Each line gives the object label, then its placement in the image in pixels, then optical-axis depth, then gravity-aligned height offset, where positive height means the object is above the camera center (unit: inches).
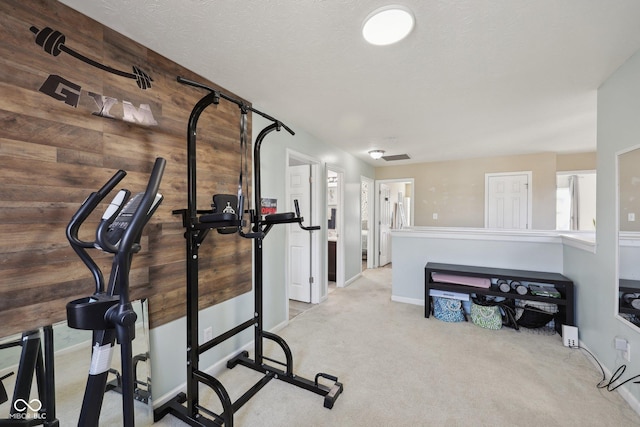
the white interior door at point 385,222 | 246.8 -10.2
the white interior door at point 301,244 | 153.7 -18.5
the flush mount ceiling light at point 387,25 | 55.8 +40.5
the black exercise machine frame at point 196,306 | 60.3 -22.2
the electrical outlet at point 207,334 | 84.5 -38.2
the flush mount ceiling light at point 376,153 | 168.2 +36.1
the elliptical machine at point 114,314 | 34.2 -12.9
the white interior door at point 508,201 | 196.7 +7.4
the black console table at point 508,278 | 107.6 -31.8
